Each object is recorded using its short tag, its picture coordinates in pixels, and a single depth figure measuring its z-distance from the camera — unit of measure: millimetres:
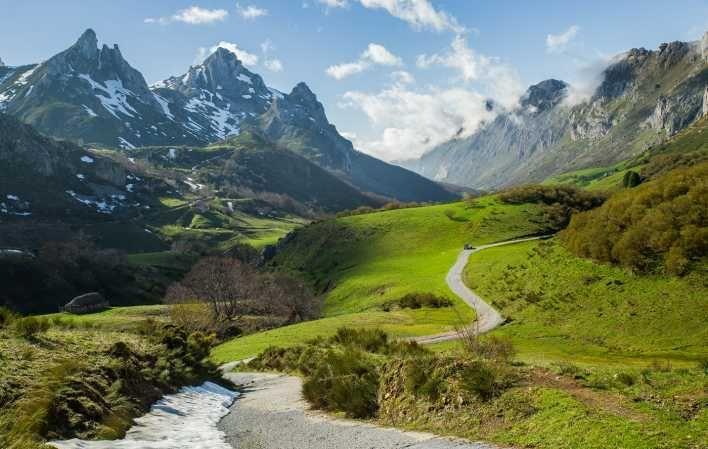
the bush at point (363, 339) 30416
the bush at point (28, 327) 20688
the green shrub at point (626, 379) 15861
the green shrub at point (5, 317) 22712
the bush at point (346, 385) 19703
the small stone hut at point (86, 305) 78875
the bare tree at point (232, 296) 74500
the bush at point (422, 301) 64250
